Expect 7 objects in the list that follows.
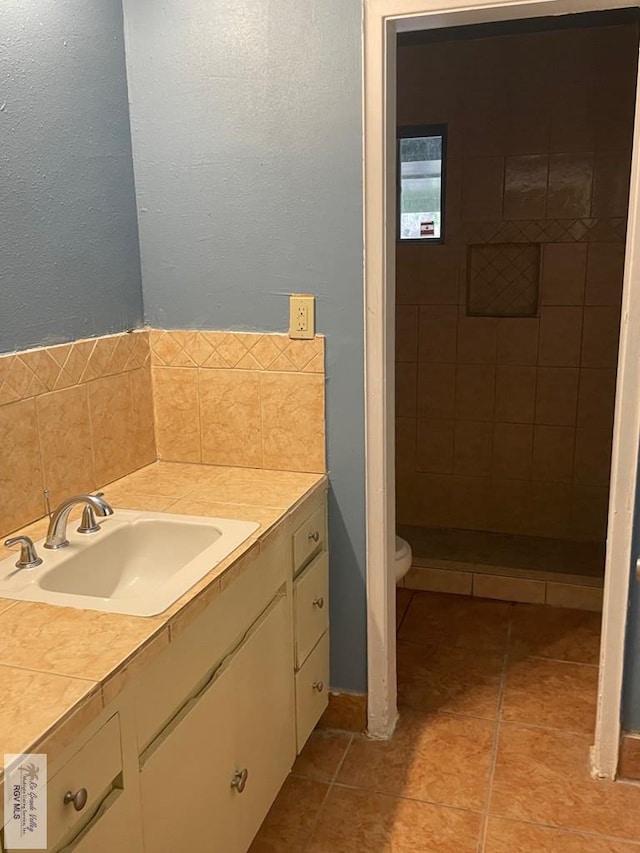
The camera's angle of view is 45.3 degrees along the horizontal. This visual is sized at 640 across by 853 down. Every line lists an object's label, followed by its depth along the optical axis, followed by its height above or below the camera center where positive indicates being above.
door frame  1.87 -0.33
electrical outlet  2.12 -0.15
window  3.53 +0.33
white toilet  2.57 -1.01
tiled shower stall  3.26 -0.23
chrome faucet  1.56 -0.54
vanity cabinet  1.17 -0.85
